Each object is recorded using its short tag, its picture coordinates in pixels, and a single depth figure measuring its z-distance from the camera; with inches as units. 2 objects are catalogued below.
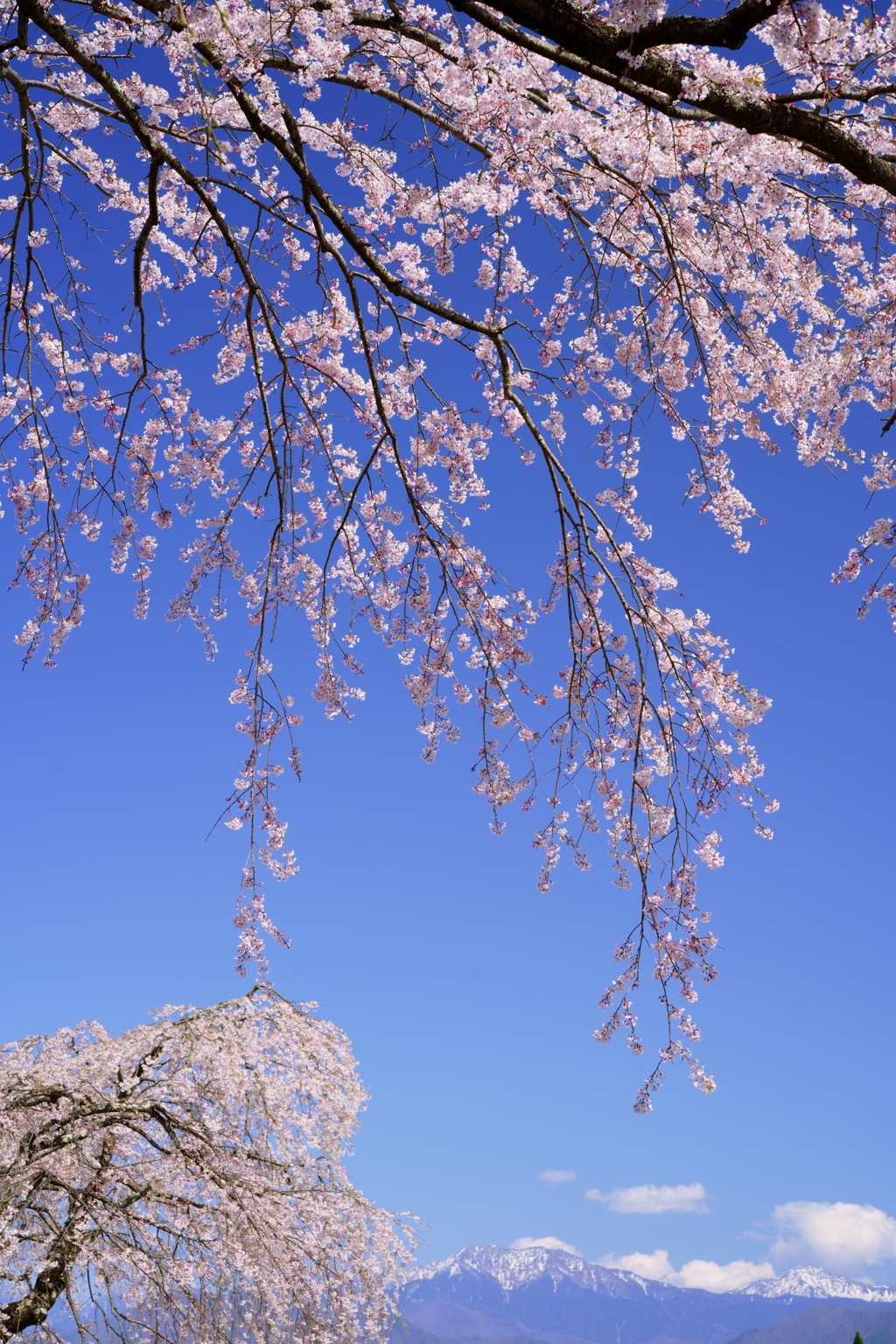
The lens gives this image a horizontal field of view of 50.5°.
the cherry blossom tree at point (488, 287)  159.0
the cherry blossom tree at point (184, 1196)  285.0
